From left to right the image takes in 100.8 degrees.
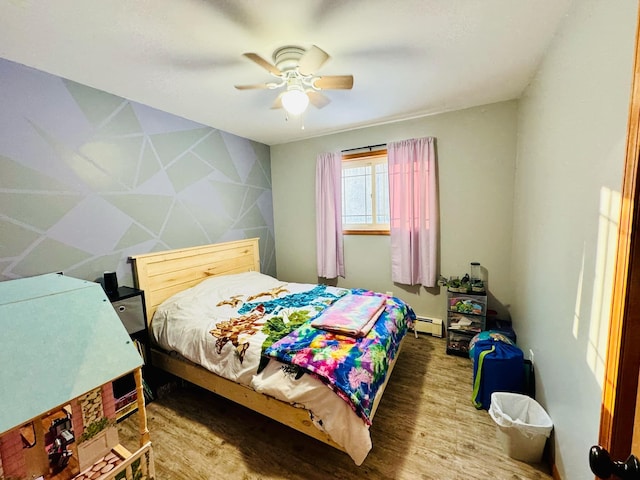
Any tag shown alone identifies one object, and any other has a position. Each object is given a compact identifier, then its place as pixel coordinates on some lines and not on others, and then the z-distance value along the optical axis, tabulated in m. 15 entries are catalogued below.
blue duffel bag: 1.92
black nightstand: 2.07
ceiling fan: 1.71
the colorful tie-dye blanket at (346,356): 1.44
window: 3.46
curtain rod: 3.33
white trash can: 1.53
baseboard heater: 3.18
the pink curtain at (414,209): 3.05
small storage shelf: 2.66
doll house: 0.87
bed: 1.47
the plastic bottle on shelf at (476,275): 2.85
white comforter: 1.42
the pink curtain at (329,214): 3.61
